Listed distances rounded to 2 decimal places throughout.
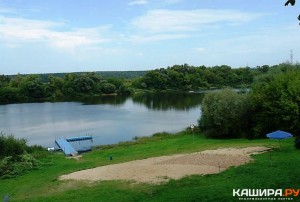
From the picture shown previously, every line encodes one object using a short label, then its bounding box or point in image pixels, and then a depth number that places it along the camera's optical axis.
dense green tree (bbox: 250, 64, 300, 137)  33.47
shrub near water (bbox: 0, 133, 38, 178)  27.45
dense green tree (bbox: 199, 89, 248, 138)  37.16
